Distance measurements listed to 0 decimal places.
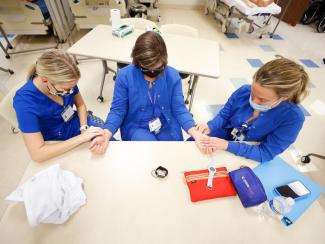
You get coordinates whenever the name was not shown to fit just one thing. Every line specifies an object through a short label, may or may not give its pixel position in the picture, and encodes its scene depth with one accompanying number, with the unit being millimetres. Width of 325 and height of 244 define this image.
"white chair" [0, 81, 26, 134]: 1100
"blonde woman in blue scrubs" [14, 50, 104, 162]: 958
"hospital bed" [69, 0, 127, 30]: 3088
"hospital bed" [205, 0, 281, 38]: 3428
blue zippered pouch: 842
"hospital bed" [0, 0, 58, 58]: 2912
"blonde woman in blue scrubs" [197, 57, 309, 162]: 951
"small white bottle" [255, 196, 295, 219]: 827
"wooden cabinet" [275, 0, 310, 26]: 4375
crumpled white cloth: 722
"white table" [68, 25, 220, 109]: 1758
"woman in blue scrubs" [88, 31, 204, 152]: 1075
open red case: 869
